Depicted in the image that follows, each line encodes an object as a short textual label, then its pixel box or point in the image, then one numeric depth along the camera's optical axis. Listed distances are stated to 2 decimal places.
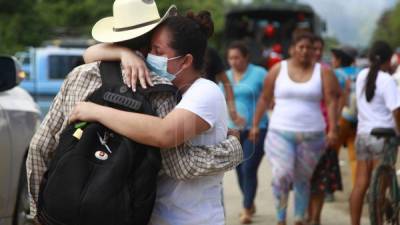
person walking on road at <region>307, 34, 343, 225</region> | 6.83
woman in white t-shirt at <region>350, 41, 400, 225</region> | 6.19
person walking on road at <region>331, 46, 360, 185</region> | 8.05
